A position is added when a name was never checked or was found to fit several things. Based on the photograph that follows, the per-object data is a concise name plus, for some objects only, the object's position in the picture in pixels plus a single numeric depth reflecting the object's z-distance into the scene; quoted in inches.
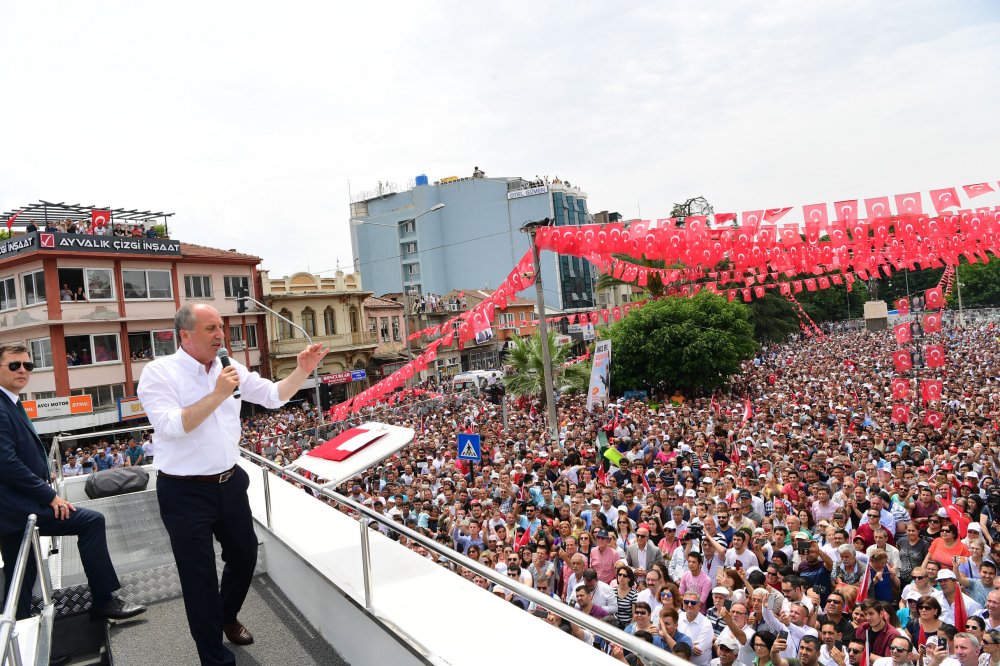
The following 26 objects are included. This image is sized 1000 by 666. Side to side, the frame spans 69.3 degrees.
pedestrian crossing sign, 488.1
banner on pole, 742.5
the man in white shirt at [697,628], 205.8
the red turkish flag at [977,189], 443.8
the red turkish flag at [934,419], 570.9
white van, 1399.6
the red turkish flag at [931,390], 650.2
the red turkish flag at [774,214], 474.9
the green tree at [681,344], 1101.1
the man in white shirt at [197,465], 115.0
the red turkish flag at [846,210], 478.9
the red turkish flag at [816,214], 478.3
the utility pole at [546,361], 602.9
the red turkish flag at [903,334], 893.8
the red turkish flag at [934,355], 795.6
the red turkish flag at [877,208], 456.8
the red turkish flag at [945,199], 441.1
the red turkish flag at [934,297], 906.1
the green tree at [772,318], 1862.7
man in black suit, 125.2
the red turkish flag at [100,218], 1196.4
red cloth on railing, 165.6
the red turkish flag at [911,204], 448.8
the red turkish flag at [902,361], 775.1
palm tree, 1036.5
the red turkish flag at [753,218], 480.3
